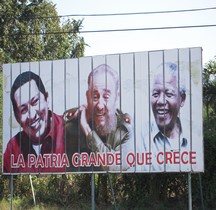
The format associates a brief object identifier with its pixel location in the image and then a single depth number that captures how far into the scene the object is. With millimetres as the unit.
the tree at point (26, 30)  24625
